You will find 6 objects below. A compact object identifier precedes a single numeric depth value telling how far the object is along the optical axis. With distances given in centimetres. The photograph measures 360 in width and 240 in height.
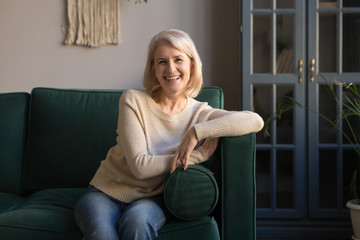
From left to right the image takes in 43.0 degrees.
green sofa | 219
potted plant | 256
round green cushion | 155
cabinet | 261
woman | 157
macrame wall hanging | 301
